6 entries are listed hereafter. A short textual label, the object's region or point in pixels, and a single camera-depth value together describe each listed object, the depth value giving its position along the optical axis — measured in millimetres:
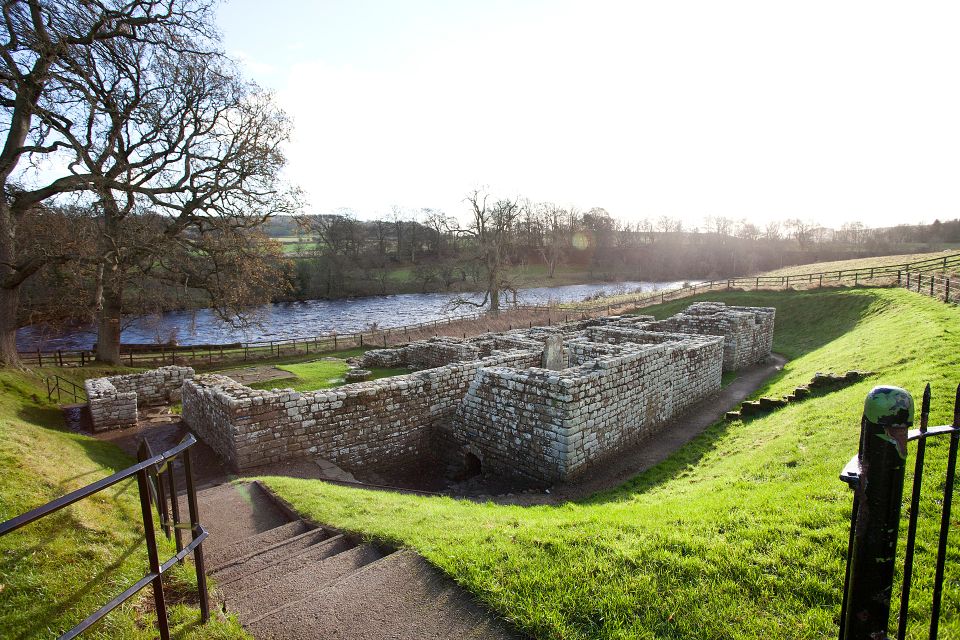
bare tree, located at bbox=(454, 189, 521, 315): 35375
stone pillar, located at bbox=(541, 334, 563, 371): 12211
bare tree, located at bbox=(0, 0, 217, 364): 12742
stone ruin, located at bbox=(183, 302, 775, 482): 8945
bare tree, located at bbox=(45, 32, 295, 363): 15375
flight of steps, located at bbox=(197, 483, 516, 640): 3746
